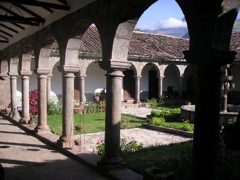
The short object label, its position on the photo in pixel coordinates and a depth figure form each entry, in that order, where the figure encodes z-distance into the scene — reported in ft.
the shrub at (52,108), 47.80
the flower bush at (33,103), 44.42
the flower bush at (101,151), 20.40
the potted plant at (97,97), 62.13
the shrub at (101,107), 53.21
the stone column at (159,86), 65.46
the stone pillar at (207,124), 10.10
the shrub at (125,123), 36.58
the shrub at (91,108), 51.57
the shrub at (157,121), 36.36
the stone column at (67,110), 21.97
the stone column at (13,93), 41.44
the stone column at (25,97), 34.42
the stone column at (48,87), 50.62
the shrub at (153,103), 62.59
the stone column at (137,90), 62.13
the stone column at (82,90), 53.42
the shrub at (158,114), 42.25
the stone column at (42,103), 27.89
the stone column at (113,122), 16.11
